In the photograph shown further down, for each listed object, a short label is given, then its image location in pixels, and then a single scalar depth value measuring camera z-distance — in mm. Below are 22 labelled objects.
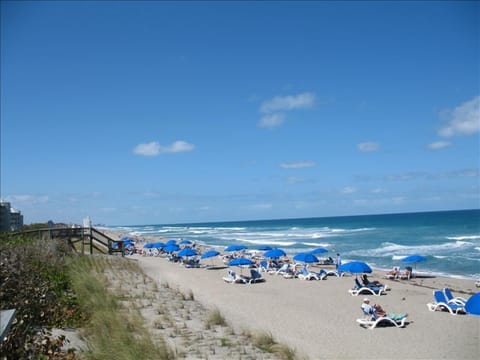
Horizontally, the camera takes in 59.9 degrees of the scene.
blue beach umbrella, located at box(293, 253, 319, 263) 21625
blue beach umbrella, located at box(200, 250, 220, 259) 25014
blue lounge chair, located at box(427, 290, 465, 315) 12823
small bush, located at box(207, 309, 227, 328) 9284
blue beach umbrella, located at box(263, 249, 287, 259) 22559
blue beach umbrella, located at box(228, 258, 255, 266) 20845
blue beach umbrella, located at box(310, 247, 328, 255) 25712
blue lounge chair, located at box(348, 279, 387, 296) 16359
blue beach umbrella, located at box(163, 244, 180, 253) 30325
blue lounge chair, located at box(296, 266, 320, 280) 20848
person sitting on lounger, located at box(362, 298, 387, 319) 11336
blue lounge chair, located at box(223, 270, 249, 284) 19672
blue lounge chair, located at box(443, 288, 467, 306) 13080
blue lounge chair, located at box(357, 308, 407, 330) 11120
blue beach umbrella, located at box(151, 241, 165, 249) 33006
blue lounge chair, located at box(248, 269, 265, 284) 19861
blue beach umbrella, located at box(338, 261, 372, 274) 17016
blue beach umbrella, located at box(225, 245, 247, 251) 27578
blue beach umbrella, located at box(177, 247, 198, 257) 24497
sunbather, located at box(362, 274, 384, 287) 17047
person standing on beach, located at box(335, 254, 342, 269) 25920
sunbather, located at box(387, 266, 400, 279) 20688
